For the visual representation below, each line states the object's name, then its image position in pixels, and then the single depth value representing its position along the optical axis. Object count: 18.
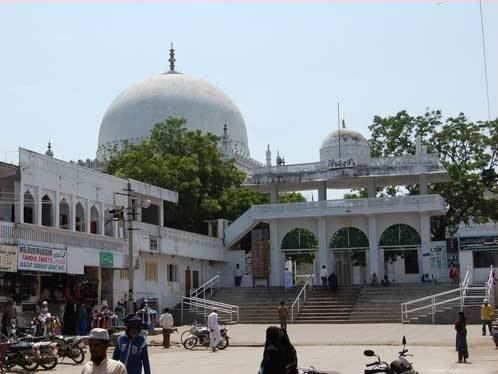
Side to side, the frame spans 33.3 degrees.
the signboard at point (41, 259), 28.59
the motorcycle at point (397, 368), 10.97
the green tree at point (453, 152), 45.66
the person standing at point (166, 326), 26.01
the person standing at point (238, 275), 45.16
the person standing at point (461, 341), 19.28
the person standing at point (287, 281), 41.00
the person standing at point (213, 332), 24.47
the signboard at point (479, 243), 40.31
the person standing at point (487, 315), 27.12
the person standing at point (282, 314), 29.42
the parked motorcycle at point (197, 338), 25.97
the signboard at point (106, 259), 34.23
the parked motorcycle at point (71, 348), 21.16
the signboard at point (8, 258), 27.38
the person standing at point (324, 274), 41.91
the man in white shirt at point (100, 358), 7.30
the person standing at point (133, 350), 9.22
